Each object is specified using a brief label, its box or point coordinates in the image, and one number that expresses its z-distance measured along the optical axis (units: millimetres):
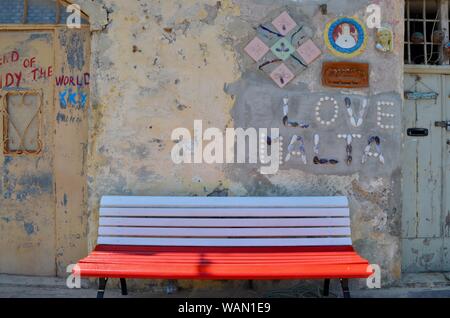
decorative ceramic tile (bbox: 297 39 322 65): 4199
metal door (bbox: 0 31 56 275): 4574
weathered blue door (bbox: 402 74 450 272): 4625
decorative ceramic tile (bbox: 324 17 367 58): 4219
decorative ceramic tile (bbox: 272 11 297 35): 4188
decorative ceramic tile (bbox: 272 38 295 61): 4188
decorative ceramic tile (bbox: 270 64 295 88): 4180
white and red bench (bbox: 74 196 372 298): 3746
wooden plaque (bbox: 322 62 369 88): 4195
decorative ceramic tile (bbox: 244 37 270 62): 4176
